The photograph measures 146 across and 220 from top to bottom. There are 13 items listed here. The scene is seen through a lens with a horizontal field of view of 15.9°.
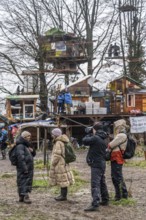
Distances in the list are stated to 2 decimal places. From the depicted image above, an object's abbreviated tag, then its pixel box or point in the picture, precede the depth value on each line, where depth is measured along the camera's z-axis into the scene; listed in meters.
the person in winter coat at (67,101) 33.84
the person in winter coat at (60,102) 34.18
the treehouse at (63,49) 41.97
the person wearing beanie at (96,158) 9.98
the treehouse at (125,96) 37.30
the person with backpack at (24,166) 11.05
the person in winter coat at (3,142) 28.30
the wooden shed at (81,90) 37.70
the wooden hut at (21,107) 38.56
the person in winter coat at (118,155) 10.60
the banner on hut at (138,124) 30.62
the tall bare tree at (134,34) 43.00
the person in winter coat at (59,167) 11.01
